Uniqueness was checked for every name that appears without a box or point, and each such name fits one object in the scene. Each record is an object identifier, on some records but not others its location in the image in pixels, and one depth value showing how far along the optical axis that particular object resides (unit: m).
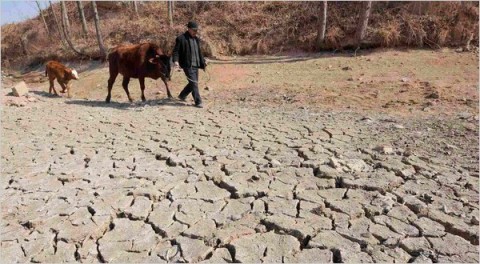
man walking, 6.95
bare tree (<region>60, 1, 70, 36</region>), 14.61
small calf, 8.95
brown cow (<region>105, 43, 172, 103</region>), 7.30
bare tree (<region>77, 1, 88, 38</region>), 15.97
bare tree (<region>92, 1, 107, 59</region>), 12.67
